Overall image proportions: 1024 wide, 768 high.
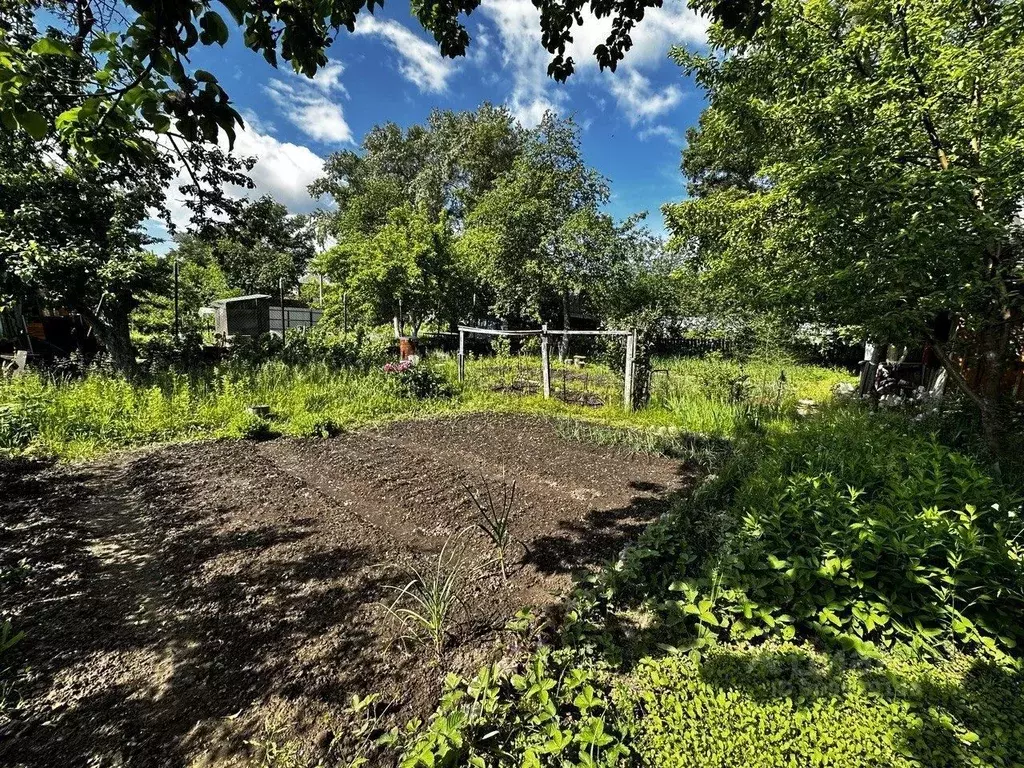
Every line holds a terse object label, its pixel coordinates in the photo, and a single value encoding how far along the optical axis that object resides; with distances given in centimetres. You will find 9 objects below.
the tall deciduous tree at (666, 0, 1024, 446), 299
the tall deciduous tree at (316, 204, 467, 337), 1238
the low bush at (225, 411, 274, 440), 568
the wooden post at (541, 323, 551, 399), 794
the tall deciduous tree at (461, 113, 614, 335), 1312
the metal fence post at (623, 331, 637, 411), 698
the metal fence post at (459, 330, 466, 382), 892
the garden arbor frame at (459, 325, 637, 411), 698
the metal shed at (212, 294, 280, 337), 1411
